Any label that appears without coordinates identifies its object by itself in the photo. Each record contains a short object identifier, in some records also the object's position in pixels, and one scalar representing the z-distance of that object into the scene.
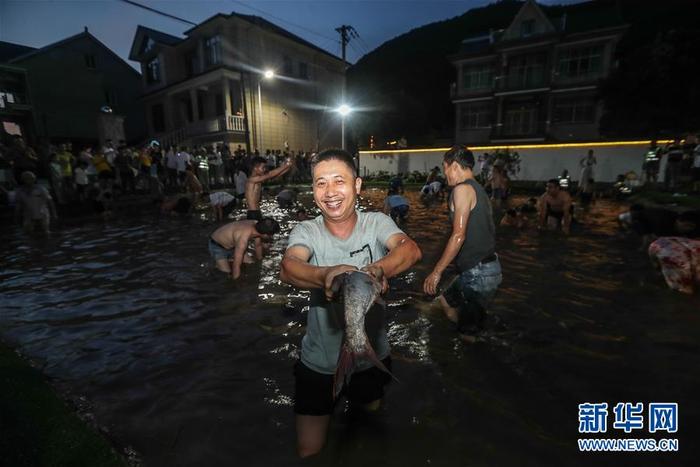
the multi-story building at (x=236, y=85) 28.50
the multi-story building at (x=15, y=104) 26.83
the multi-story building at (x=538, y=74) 30.78
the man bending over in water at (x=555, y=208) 10.67
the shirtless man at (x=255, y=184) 8.91
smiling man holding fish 2.29
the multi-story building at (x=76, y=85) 29.58
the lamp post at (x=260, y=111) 28.76
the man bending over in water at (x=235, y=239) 6.67
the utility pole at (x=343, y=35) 33.81
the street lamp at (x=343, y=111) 30.38
